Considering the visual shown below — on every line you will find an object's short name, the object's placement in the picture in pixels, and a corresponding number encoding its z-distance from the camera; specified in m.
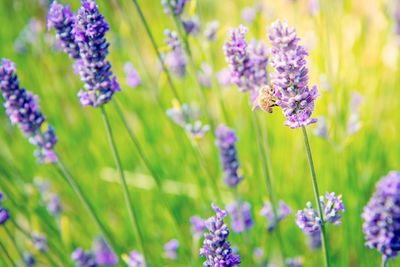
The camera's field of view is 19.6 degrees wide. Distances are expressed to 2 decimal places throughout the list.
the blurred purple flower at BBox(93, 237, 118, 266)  0.67
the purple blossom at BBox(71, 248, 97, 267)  0.60
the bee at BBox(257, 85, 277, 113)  0.51
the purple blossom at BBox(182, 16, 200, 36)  0.59
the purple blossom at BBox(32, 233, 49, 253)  0.60
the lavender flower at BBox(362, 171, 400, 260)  0.47
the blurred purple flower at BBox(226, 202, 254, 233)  0.59
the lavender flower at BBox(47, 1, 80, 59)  0.53
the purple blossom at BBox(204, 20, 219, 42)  0.63
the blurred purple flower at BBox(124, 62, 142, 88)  0.68
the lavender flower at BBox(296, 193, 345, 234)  0.48
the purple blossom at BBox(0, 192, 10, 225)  0.53
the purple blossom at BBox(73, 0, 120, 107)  0.50
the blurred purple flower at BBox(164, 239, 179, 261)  0.62
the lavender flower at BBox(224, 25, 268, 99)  0.52
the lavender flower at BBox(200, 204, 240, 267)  0.46
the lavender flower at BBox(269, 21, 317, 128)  0.46
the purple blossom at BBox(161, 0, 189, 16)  0.57
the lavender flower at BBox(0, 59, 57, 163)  0.53
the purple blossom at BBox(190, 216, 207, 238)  0.61
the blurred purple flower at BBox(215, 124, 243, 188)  0.57
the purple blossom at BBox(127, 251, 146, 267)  0.57
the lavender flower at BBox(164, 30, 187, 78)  0.68
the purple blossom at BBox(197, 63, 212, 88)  0.78
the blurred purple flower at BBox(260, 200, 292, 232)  0.59
